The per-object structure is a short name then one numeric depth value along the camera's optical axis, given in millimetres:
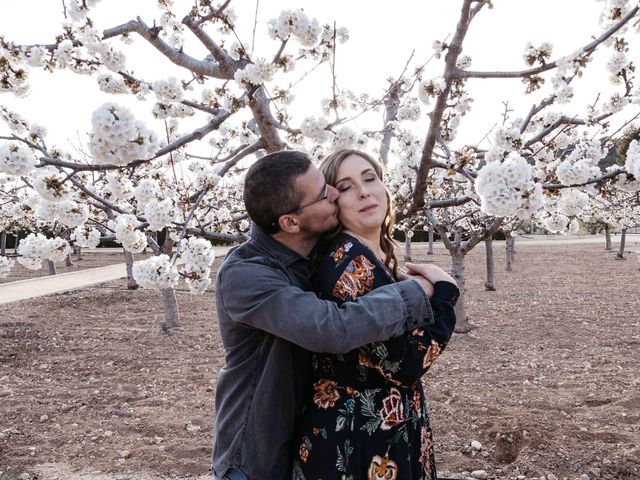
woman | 1504
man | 1395
